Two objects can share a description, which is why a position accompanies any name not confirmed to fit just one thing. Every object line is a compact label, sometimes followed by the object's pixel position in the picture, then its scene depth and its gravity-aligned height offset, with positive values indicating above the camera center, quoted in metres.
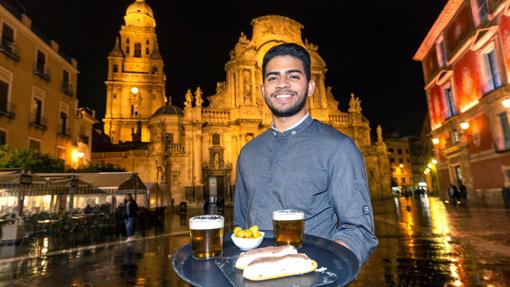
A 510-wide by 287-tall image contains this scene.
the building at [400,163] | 72.06 +5.51
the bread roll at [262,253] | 1.55 -0.34
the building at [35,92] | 18.91 +7.85
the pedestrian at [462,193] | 22.73 -0.75
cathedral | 33.53 +7.63
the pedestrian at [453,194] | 22.04 -0.78
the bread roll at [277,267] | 1.39 -0.37
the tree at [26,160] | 15.24 +2.15
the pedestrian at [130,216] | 12.90 -0.89
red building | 18.12 +6.58
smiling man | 1.95 +0.16
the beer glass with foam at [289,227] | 1.91 -0.24
